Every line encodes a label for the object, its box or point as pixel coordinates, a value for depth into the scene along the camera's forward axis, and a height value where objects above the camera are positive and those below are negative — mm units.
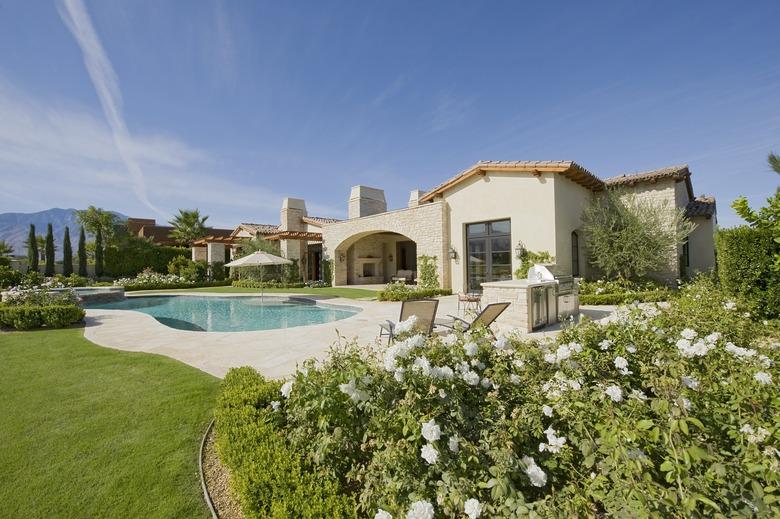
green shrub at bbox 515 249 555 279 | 13156 +110
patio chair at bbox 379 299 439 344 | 6324 -903
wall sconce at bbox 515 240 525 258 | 13711 +546
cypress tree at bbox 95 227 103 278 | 28016 +911
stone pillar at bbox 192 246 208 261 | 29094 +1268
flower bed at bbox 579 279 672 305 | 11406 -1127
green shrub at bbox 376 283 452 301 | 14383 -1302
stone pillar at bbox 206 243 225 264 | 26141 +1195
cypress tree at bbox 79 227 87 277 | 28330 +1493
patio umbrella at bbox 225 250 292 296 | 16281 +356
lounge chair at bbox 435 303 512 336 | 6069 -940
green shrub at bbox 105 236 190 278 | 29297 +1216
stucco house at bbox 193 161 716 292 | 13406 +2184
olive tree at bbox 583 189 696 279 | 12578 +1031
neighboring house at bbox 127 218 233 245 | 44812 +5546
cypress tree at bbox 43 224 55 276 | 27797 +1640
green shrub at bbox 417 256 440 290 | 17047 -485
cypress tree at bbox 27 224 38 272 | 29203 +1830
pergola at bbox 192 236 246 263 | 26141 +1838
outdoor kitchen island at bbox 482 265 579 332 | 7891 -926
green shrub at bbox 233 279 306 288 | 22719 -1206
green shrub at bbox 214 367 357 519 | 2021 -1463
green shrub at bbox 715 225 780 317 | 7312 -263
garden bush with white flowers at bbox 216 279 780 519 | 1564 -1021
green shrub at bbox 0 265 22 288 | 18047 -322
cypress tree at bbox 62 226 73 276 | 28797 +1224
